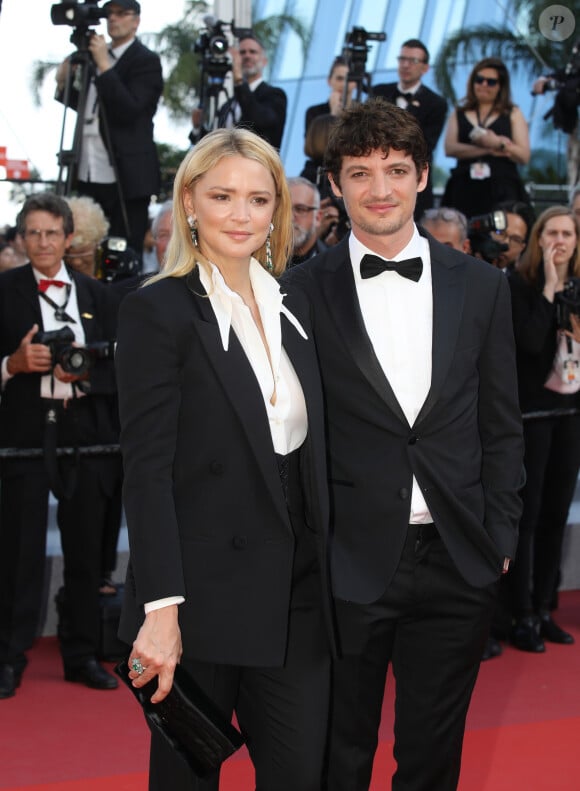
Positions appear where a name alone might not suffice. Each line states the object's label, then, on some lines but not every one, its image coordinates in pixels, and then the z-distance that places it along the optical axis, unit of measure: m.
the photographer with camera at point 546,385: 4.57
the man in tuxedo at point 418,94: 6.55
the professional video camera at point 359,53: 6.79
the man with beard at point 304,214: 4.88
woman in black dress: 6.47
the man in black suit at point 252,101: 6.26
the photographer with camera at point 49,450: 4.23
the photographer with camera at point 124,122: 5.96
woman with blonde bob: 2.12
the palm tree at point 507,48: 13.89
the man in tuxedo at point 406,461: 2.53
